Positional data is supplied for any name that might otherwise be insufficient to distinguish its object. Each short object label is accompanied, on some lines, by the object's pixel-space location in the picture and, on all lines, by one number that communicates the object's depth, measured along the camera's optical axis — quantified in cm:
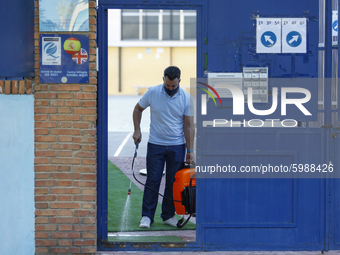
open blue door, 897
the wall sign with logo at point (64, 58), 852
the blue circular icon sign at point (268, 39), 898
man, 1085
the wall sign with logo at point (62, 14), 847
